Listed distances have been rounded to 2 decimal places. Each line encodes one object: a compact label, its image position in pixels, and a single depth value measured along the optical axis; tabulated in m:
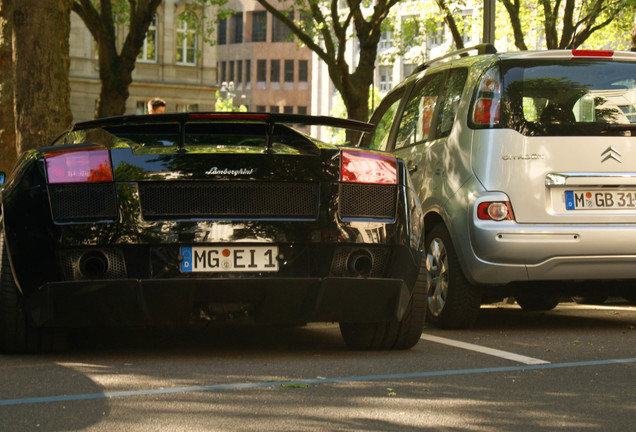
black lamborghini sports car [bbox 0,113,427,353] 6.07
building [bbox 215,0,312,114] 117.19
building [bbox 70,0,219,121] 58.22
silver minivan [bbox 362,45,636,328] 7.89
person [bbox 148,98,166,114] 13.90
